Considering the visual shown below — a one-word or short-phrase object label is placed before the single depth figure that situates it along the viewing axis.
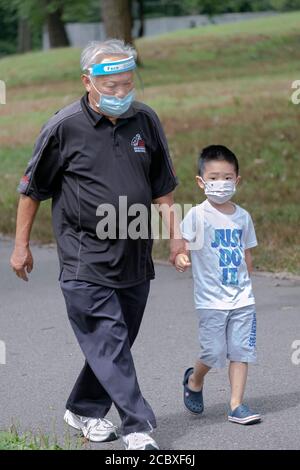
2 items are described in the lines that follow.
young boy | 11.24
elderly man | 10.23
